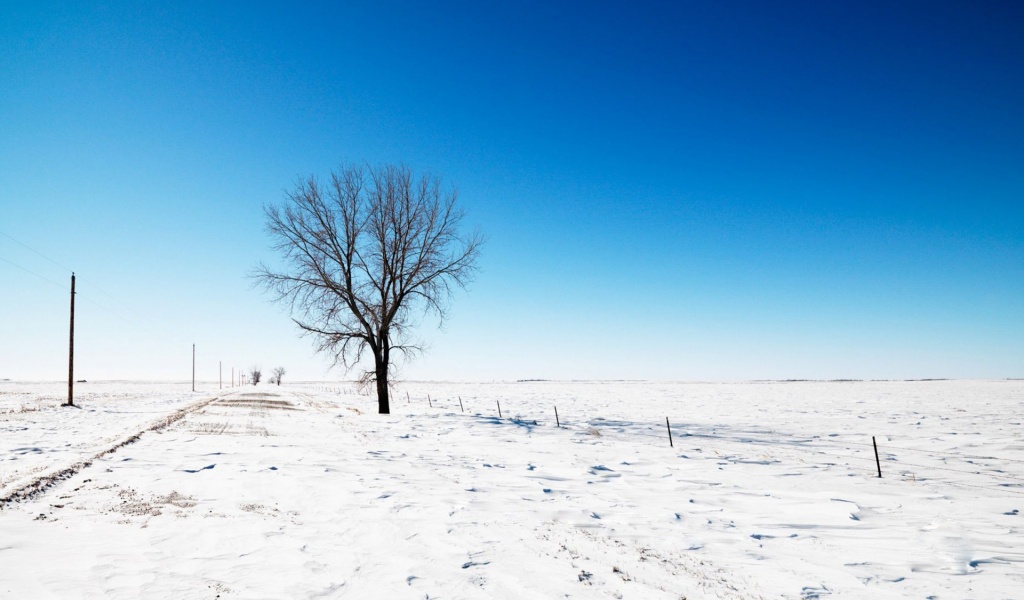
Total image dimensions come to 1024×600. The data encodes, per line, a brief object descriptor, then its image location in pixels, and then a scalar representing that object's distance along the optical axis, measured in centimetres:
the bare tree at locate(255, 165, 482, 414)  2416
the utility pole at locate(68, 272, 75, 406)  2825
